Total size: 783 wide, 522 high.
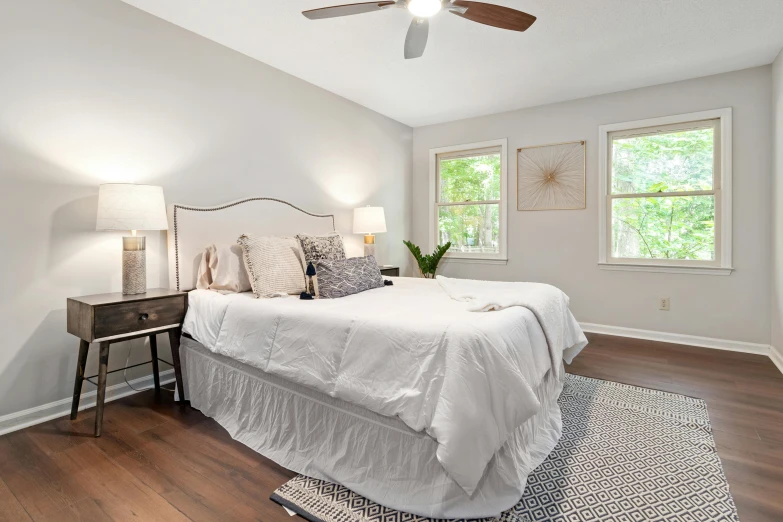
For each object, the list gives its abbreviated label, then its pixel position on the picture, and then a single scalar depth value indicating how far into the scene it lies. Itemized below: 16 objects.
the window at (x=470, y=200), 4.91
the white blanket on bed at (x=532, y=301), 2.05
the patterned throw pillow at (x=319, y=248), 2.95
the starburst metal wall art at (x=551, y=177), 4.35
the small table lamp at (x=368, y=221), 4.23
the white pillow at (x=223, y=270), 2.69
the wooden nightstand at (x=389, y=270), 4.37
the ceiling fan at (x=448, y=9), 2.09
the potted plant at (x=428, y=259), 5.03
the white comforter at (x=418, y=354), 1.42
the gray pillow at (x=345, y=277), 2.56
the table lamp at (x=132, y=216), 2.26
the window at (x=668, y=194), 3.71
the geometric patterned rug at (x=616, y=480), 1.53
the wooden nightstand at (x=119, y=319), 2.10
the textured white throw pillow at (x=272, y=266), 2.60
